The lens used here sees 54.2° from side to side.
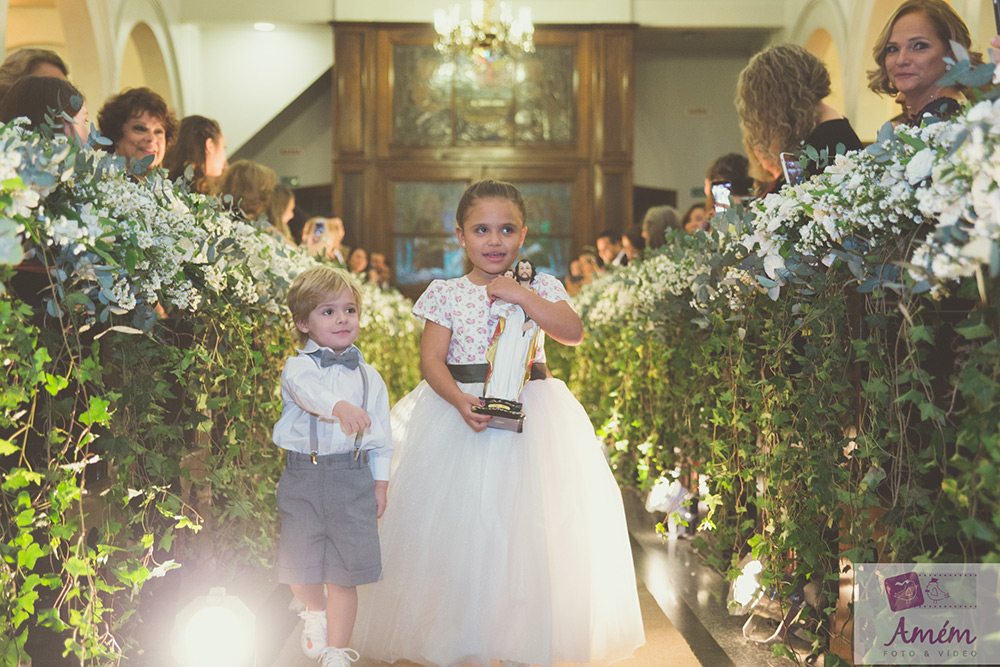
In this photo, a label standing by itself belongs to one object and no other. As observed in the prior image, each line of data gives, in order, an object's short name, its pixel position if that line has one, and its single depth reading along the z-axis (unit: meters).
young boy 2.57
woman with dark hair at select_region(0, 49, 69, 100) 4.10
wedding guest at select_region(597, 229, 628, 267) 10.46
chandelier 10.94
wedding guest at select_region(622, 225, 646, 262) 8.38
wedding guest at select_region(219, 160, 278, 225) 5.00
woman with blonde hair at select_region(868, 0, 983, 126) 3.27
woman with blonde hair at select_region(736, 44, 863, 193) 3.54
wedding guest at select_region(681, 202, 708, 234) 6.89
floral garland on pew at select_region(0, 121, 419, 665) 1.92
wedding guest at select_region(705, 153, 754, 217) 5.18
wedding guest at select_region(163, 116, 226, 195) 4.56
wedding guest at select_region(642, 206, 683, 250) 6.66
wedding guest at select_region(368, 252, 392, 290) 12.41
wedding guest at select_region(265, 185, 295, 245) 5.84
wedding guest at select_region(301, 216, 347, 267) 6.99
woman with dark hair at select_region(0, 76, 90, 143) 3.02
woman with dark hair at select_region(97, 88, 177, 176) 3.98
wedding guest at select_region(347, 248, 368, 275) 10.25
